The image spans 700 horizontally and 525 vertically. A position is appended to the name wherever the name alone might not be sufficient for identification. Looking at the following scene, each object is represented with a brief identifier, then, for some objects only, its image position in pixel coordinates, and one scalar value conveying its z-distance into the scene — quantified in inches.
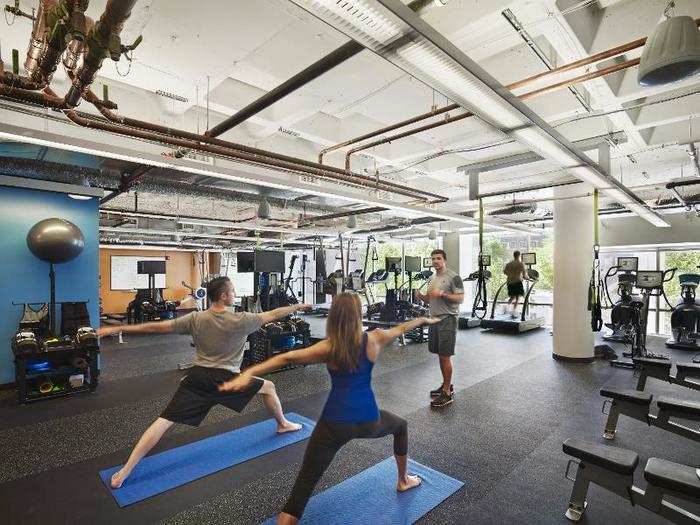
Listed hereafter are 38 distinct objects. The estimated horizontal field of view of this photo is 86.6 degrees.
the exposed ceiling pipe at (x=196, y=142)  104.6
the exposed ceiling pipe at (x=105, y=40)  67.6
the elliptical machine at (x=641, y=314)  235.6
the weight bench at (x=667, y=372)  147.6
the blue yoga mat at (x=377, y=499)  91.4
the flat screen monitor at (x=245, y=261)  251.3
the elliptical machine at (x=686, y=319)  295.4
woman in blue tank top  77.7
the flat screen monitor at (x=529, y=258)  359.3
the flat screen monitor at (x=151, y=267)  461.6
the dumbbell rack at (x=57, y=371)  175.9
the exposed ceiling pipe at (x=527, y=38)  96.7
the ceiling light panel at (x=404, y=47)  64.3
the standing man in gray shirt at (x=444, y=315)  168.1
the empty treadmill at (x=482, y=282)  158.4
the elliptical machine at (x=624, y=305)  267.9
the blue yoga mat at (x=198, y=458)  105.4
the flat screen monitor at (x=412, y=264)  354.0
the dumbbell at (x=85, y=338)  189.5
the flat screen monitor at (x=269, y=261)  249.6
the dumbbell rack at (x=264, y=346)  241.9
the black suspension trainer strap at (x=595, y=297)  176.6
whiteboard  588.1
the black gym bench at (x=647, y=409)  113.0
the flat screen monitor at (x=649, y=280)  235.0
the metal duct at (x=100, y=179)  179.2
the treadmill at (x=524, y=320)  362.0
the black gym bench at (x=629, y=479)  75.9
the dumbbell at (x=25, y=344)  174.1
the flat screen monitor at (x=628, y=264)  267.9
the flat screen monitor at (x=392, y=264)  343.1
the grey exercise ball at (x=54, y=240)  190.4
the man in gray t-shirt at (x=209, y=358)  106.7
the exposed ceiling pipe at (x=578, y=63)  92.2
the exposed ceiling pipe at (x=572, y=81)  100.7
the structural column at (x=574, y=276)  247.1
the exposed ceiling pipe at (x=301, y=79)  86.0
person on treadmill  343.6
